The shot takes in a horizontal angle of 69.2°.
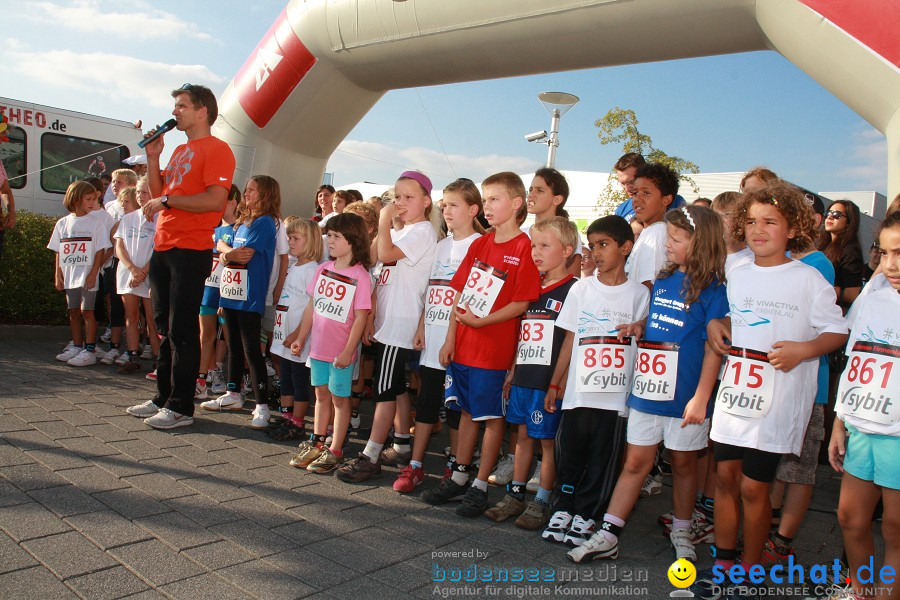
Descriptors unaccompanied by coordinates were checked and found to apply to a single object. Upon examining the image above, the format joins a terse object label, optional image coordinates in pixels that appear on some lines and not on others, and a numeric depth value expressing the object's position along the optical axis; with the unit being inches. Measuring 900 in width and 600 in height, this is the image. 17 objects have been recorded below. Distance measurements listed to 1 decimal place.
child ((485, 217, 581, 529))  134.6
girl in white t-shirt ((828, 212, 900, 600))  92.8
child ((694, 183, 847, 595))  102.7
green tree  625.3
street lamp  457.7
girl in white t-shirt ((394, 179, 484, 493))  147.6
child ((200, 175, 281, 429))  191.6
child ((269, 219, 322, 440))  176.7
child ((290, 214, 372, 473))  153.7
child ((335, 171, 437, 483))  153.7
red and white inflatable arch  150.2
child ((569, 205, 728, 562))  117.2
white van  377.4
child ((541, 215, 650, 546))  125.2
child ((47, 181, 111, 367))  242.4
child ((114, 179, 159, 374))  232.4
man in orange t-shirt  170.9
